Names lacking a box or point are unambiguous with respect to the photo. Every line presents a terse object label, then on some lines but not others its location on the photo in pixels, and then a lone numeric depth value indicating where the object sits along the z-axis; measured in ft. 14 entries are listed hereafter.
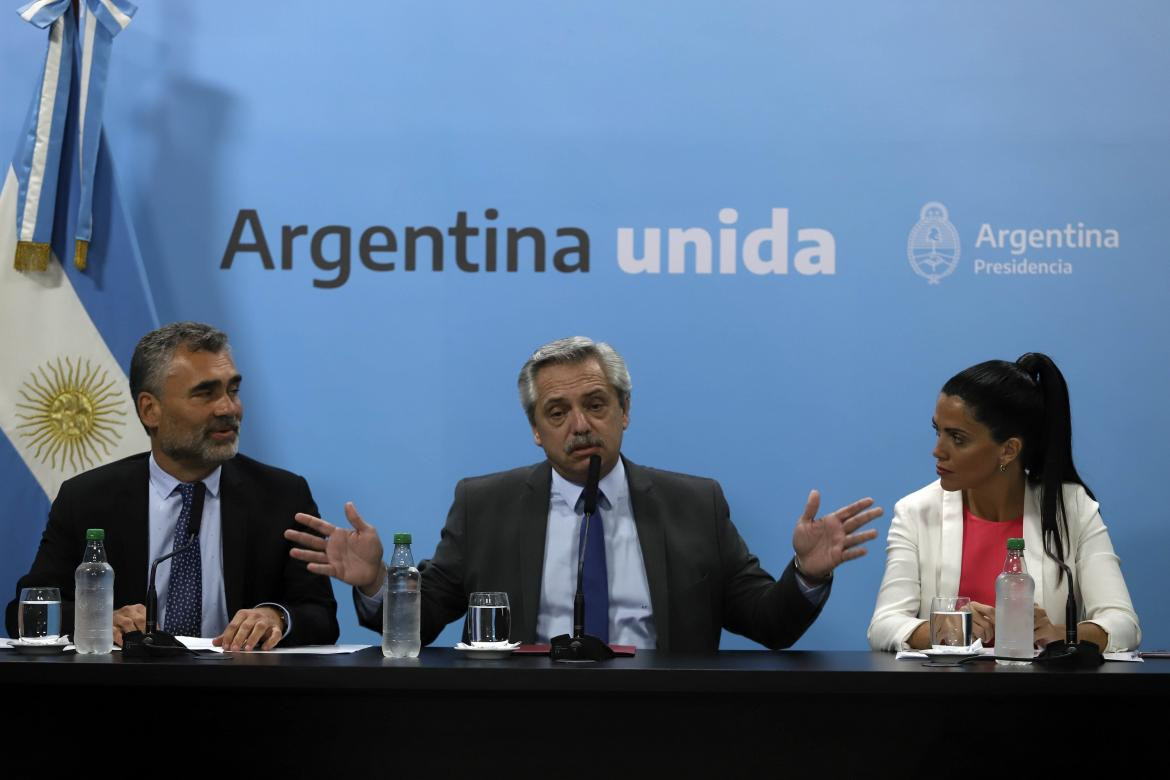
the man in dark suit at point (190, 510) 20.93
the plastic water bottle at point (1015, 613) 16.76
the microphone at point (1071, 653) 16.11
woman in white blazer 21.07
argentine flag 25.99
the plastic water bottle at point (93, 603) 17.47
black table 15.47
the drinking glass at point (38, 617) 17.63
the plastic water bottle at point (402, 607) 17.08
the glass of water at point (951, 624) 17.20
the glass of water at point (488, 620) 17.12
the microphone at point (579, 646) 16.34
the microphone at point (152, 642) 16.48
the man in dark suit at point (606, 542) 21.04
